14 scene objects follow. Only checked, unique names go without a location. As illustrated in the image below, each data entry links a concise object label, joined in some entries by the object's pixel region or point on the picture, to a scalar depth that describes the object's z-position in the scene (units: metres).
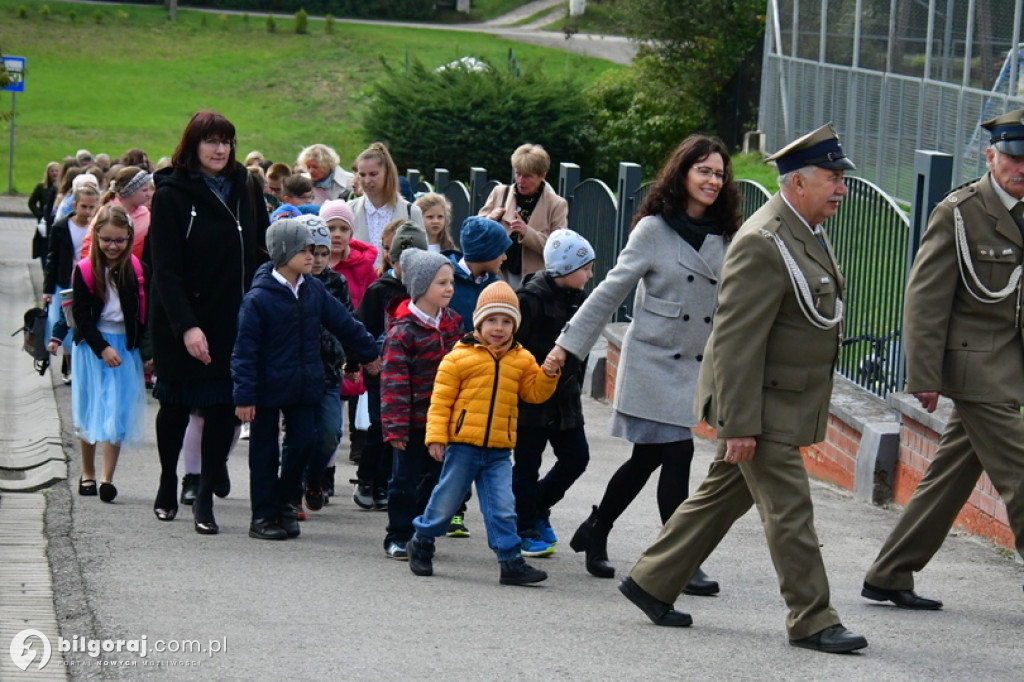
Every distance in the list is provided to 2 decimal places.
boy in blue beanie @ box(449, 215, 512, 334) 14.80
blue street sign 61.74
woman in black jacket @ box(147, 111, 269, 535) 14.64
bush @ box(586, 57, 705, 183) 58.42
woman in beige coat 19.43
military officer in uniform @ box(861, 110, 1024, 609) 11.83
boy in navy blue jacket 14.20
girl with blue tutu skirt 16.56
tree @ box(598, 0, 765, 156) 59.05
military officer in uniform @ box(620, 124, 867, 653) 10.70
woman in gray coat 12.52
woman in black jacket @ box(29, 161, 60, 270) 34.15
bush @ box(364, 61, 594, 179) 58.51
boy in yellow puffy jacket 12.97
